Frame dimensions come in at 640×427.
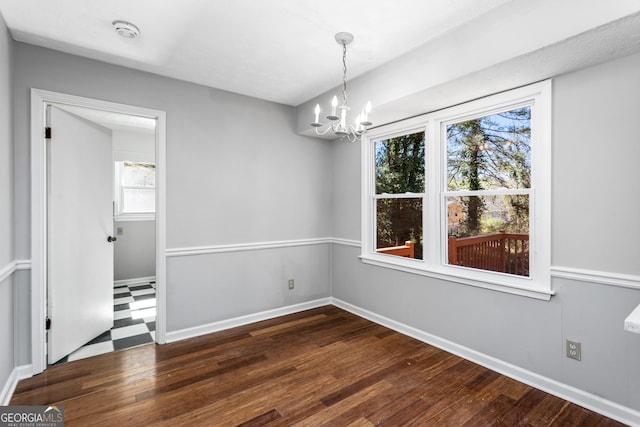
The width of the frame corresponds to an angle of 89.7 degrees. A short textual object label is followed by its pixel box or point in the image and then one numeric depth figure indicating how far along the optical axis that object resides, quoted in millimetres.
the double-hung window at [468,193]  2336
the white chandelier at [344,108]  2117
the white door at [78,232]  2619
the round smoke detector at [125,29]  2164
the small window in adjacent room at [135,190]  5141
